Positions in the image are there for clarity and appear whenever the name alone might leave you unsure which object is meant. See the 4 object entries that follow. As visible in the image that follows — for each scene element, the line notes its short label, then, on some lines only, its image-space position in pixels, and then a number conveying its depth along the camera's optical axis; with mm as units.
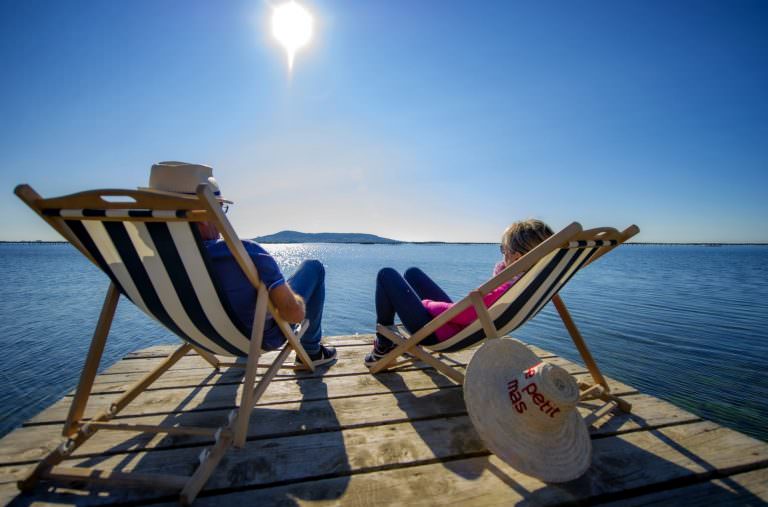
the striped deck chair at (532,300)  1833
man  1895
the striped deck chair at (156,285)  1411
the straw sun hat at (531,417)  1450
